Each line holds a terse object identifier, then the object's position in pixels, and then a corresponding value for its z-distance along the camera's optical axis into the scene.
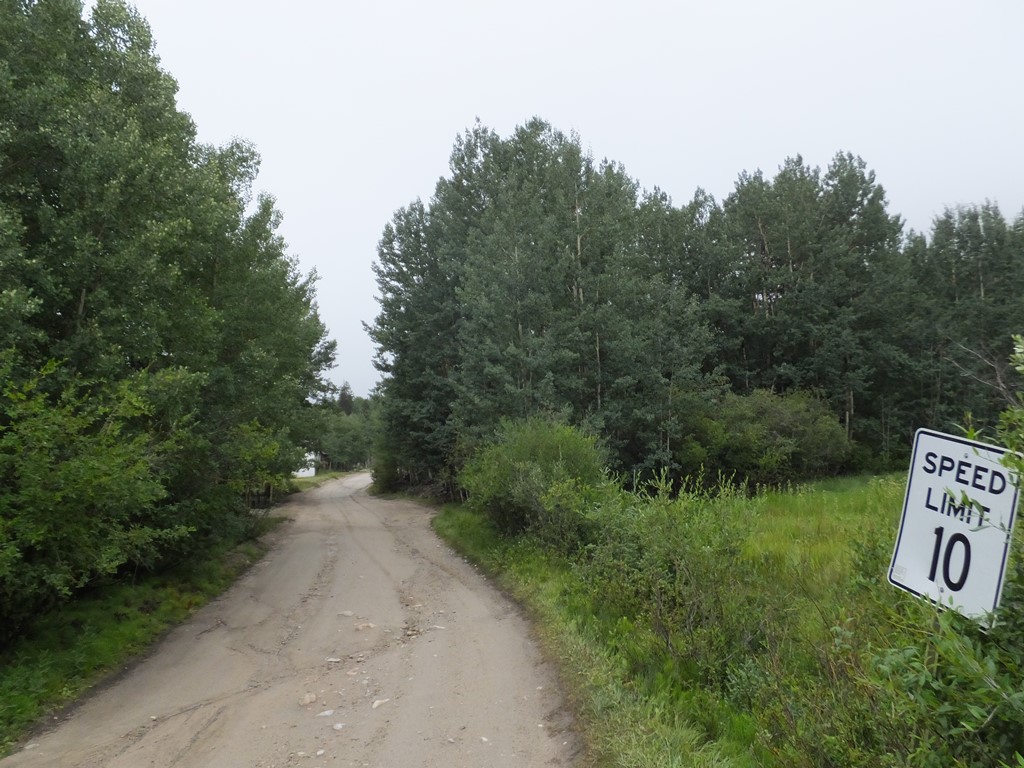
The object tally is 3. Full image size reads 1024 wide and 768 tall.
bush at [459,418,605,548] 11.48
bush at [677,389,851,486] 25.73
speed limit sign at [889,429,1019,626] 2.22
